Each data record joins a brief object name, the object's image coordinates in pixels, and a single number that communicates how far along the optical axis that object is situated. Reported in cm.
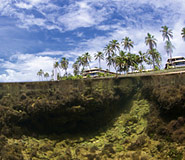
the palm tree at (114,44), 5075
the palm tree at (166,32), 5034
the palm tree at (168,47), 6001
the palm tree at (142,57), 5412
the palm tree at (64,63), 7006
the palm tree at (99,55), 5847
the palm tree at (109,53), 5160
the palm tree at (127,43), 5106
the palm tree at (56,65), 7356
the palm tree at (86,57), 6130
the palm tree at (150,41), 5138
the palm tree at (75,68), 7412
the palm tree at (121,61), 4967
